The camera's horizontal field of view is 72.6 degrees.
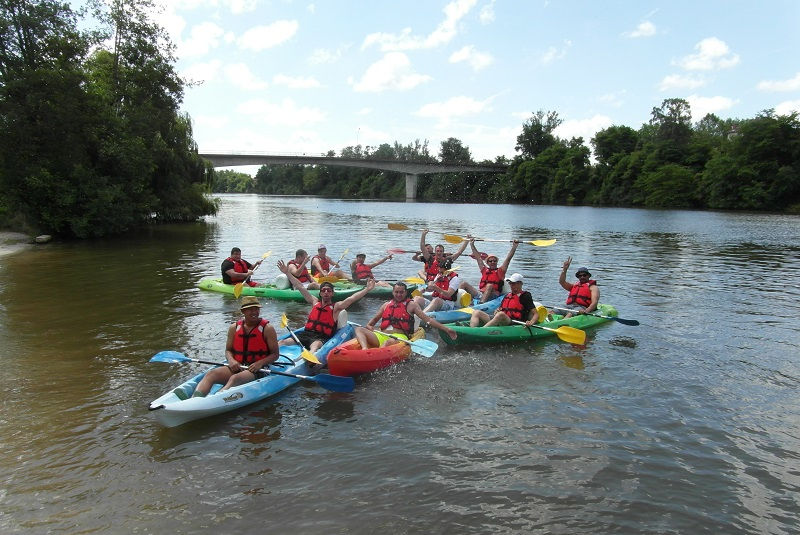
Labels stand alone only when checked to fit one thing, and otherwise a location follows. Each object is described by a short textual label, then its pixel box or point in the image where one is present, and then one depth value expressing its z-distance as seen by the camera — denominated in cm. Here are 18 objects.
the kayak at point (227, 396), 568
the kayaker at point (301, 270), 1206
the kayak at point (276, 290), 1218
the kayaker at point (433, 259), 1261
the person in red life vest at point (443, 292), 1044
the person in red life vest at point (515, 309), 925
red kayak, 723
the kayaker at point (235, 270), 1341
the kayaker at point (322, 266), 1353
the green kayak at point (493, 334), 895
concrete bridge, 5688
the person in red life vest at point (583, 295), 1046
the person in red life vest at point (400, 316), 866
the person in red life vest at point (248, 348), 650
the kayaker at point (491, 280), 1123
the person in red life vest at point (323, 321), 813
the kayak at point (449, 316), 1005
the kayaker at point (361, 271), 1307
